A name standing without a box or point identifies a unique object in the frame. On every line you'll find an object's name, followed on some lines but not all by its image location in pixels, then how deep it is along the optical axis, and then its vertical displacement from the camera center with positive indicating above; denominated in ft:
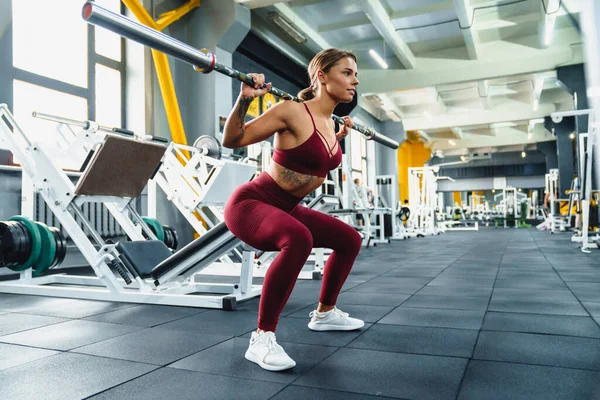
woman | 4.85 +0.24
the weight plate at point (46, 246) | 10.52 -0.75
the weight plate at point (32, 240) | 10.29 -0.60
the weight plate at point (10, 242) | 9.93 -0.61
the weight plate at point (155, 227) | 13.50 -0.44
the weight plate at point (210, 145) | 14.43 +2.07
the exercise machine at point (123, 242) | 8.45 -0.52
